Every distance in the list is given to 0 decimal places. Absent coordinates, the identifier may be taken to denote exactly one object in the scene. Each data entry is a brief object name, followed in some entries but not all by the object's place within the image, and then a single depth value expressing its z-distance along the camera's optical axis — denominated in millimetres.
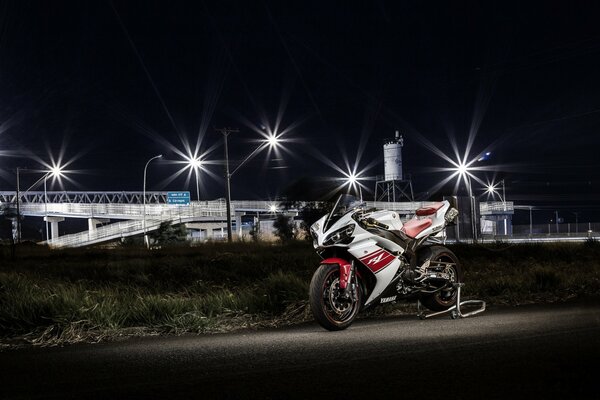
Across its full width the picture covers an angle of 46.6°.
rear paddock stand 8926
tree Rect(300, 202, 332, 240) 44219
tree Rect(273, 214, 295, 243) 49131
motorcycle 8117
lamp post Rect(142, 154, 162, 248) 57609
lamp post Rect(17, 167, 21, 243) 69625
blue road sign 87062
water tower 79750
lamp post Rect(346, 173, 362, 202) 52650
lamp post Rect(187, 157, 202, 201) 57094
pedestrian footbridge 75188
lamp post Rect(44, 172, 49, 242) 93375
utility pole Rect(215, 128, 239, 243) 45406
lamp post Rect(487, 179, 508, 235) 88500
